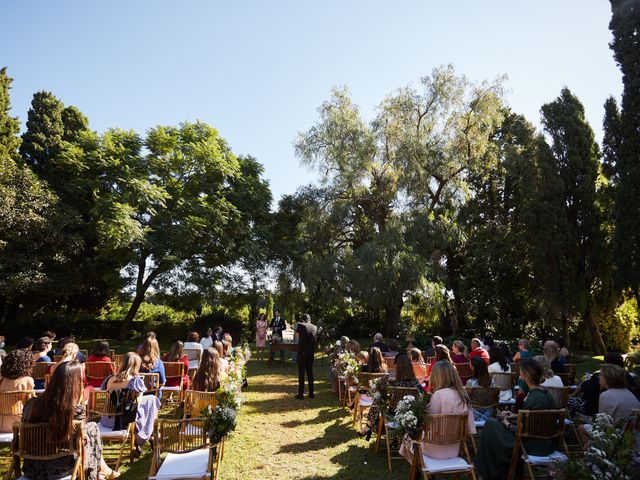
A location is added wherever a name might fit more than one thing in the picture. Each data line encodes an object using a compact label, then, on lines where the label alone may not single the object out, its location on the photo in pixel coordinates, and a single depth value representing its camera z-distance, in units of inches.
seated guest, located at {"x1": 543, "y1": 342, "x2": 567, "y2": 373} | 280.2
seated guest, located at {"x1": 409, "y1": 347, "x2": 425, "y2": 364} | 320.2
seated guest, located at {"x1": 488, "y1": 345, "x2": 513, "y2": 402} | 251.1
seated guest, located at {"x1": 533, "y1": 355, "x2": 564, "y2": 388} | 224.3
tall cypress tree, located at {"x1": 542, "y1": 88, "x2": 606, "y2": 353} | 643.5
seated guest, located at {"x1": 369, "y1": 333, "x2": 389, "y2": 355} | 398.6
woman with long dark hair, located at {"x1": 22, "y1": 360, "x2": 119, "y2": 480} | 140.9
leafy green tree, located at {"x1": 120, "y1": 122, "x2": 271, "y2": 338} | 766.5
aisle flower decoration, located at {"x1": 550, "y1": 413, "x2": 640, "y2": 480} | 109.5
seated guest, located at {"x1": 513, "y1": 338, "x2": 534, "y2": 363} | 333.1
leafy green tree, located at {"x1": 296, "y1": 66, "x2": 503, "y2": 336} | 688.4
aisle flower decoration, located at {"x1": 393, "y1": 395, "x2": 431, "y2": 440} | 164.6
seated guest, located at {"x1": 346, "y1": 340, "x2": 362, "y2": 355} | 367.6
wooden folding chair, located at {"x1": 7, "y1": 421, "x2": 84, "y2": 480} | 138.6
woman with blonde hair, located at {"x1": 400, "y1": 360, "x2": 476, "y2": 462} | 165.6
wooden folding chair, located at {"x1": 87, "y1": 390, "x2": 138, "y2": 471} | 190.1
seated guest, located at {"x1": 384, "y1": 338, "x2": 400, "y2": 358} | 396.2
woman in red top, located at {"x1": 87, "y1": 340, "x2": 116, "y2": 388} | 295.7
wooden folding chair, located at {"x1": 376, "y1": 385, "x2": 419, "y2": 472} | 211.5
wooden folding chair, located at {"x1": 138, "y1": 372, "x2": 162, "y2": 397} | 238.2
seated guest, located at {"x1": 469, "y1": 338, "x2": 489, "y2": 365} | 320.2
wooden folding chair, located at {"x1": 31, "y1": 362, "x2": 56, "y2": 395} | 267.9
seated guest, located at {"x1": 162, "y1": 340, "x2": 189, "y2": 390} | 312.1
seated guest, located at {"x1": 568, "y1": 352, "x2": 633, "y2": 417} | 211.6
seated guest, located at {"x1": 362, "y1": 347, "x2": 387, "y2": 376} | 290.4
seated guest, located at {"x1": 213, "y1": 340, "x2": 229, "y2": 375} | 341.7
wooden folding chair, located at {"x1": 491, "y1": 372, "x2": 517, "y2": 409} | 254.2
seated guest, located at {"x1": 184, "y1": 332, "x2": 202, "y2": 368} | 372.6
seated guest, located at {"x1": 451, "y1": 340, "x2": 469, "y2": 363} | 316.3
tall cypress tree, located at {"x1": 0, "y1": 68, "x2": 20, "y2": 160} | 770.8
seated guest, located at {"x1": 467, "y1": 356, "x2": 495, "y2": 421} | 221.5
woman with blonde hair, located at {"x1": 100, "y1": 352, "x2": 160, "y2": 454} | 198.5
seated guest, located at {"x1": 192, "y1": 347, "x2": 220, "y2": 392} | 218.5
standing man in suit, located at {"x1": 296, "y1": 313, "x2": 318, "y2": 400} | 359.6
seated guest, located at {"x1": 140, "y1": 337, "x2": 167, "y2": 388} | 263.6
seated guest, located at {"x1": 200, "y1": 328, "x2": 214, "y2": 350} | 442.9
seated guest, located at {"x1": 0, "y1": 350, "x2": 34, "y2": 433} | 184.5
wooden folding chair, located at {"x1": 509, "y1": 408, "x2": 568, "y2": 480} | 160.8
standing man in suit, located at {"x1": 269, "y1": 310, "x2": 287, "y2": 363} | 610.9
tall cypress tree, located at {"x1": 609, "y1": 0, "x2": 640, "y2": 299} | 556.7
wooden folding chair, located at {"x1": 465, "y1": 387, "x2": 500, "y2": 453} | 215.2
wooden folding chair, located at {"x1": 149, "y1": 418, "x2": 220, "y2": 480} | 143.8
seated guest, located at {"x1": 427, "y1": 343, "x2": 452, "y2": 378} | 243.8
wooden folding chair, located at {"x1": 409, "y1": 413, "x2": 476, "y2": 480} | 159.5
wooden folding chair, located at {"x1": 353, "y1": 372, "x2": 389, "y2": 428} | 271.0
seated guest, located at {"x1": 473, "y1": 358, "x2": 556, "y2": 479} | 153.3
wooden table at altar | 536.7
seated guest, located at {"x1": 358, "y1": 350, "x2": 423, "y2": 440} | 226.7
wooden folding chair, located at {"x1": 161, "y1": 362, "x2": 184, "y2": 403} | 304.2
